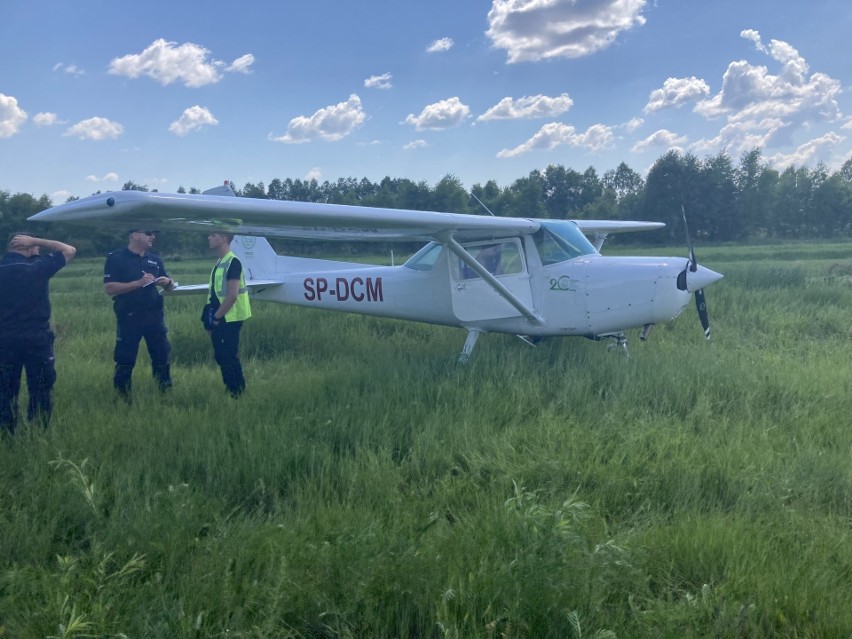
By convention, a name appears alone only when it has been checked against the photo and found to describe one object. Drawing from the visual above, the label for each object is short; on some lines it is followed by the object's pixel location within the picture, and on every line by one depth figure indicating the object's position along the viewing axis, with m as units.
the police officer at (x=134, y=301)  5.73
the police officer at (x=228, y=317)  5.86
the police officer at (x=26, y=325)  4.56
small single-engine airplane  6.73
